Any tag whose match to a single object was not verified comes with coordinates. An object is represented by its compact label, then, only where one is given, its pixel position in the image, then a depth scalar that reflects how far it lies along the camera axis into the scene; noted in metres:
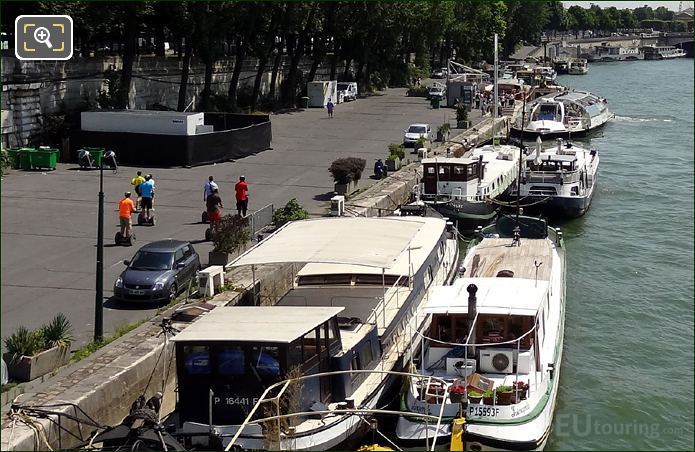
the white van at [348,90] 78.43
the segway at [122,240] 28.83
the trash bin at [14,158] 41.47
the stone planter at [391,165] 44.25
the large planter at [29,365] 18.22
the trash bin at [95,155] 42.34
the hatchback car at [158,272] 23.16
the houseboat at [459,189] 37.41
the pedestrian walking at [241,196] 32.28
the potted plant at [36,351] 18.25
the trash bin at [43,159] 41.38
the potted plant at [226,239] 25.55
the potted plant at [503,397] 17.98
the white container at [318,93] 71.75
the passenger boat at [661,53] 170.62
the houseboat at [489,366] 17.80
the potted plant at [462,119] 61.50
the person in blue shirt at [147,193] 31.39
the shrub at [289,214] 29.61
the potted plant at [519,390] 18.16
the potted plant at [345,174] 37.50
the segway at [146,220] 31.64
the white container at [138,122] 43.75
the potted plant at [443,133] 54.38
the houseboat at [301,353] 16.62
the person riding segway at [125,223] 28.41
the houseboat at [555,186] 40.06
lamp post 19.55
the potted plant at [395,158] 44.28
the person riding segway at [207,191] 31.16
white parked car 52.38
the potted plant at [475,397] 18.00
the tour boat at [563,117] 63.60
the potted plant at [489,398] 17.97
